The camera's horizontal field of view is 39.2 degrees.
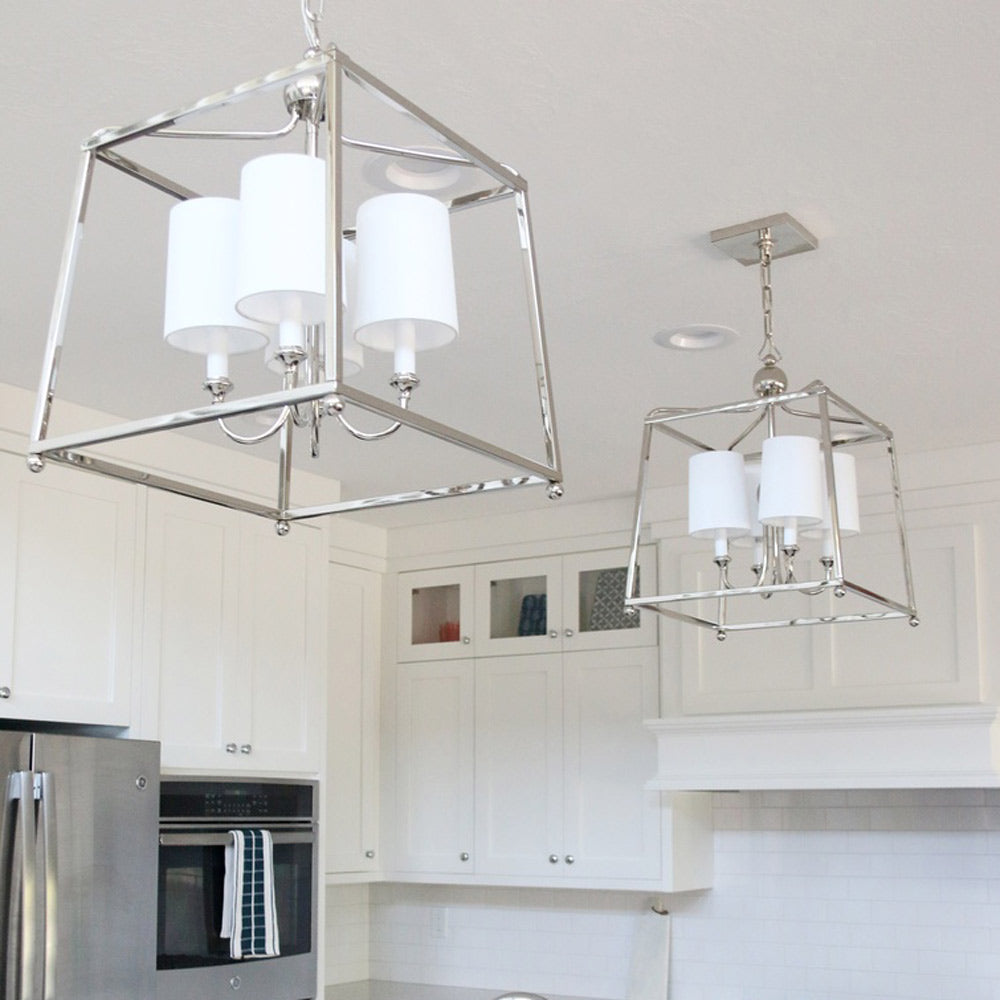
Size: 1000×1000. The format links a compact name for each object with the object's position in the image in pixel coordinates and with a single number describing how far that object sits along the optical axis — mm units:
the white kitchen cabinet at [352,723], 4938
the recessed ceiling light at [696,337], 3100
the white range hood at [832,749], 3814
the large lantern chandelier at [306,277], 1123
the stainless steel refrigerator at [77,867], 3088
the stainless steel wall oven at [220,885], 3582
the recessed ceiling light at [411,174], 2260
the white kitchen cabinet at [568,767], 4578
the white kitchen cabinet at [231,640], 3812
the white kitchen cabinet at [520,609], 4781
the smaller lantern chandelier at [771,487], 2252
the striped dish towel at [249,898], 3699
